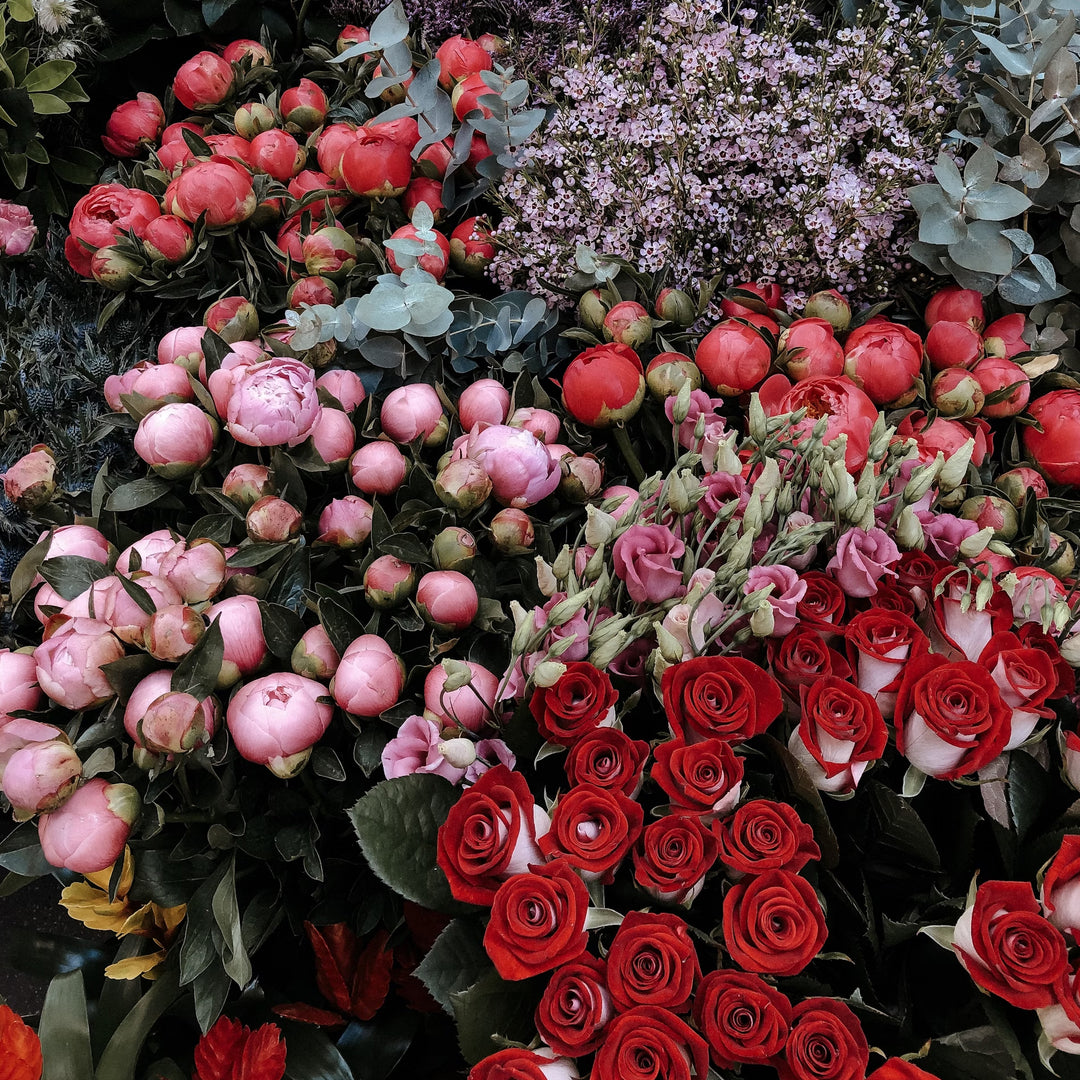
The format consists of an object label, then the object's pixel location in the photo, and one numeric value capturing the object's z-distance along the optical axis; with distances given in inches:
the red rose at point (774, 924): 17.3
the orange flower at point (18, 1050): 21.0
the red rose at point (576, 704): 20.2
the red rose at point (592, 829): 18.4
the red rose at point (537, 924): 17.3
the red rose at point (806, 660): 21.8
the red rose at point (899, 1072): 17.1
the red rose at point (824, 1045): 17.1
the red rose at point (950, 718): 19.5
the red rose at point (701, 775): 18.7
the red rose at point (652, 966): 17.3
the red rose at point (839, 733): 19.5
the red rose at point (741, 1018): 17.0
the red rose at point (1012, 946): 17.5
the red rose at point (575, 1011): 17.6
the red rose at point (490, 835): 18.8
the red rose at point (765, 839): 18.3
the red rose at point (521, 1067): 16.6
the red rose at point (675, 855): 18.0
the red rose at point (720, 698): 19.4
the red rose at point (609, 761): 19.4
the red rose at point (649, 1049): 16.5
